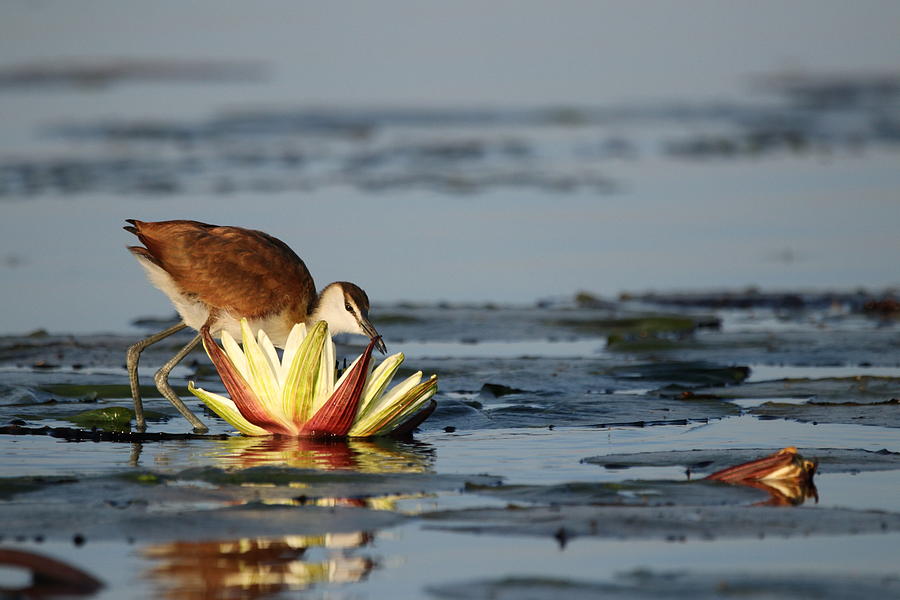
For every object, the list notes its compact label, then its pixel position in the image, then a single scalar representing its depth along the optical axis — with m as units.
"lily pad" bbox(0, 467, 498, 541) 11.10
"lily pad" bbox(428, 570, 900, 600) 9.55
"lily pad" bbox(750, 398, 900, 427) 16.41
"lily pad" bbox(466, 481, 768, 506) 12.19
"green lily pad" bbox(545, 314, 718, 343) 24.03
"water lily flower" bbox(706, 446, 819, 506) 12.74
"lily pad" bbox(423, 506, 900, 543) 11.04
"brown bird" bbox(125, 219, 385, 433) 18.14
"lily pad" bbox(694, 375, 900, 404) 18.05
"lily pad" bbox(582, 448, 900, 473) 13.79
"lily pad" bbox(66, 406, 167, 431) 16.80
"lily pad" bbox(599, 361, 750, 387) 19.75
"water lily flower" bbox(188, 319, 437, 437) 15.16
